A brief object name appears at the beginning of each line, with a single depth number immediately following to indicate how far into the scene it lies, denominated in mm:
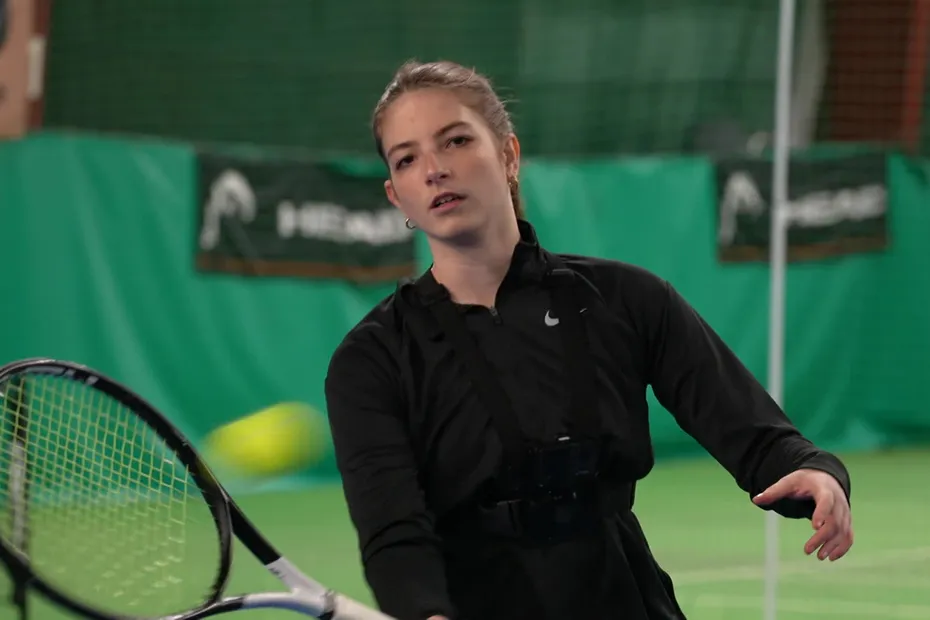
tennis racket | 5367
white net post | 12445
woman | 5355
